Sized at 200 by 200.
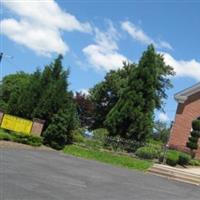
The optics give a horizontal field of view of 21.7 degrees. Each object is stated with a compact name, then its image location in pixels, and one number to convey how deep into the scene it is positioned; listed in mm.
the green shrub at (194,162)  35719
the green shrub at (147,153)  34156
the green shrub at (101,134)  38094
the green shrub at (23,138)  31069
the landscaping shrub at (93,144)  36412
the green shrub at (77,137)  37625
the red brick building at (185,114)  42062
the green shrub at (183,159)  33594
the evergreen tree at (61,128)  34750
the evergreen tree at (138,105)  39781
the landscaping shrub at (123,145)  36688
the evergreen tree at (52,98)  37531
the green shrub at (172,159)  32188
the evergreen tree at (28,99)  39250
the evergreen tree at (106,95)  64562
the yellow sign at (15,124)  34812
